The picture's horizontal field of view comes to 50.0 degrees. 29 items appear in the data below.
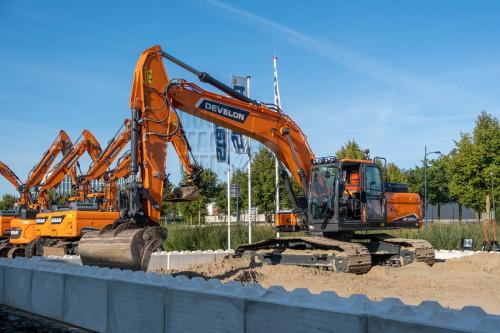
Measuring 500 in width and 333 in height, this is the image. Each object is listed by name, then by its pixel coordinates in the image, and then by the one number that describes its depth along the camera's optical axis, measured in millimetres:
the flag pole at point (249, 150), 19078
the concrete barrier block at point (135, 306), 5098
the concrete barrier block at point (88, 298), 5844
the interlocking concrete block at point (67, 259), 12758
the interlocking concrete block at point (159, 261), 14258
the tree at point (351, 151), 38531
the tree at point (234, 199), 38262
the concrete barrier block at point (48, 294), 6633
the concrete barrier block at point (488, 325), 2903
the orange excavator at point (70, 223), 19062
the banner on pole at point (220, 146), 19141
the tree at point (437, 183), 51844
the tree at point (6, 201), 68062
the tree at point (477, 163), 35469
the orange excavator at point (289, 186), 10281
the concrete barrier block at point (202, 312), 4344
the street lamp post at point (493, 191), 30044
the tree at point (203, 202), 41750
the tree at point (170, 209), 47750
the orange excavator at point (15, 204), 26514
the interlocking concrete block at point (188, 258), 14680
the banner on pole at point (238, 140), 18953
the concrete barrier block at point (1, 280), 8153
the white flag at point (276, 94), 20000
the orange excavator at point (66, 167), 26141
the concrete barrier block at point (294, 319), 3510
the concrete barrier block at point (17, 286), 7407
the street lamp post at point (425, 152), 40369
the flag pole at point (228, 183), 18473
